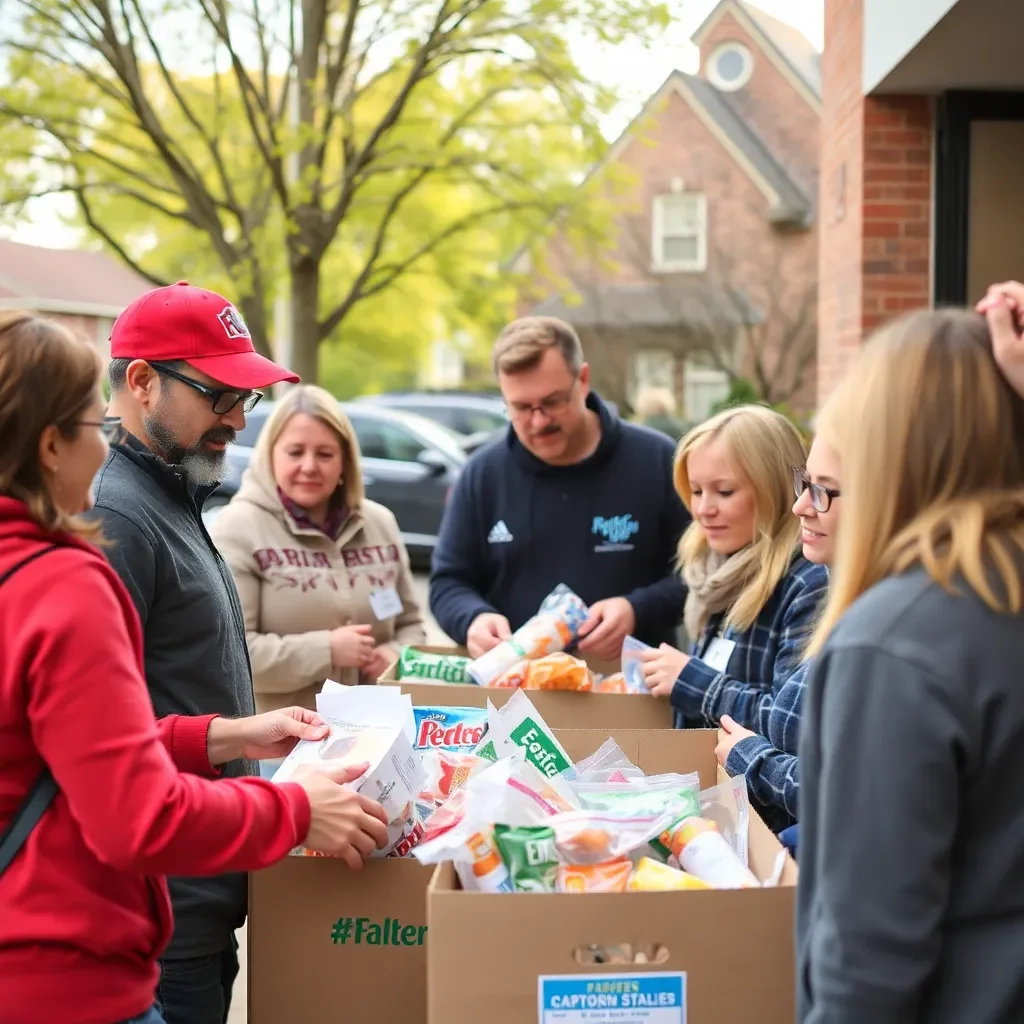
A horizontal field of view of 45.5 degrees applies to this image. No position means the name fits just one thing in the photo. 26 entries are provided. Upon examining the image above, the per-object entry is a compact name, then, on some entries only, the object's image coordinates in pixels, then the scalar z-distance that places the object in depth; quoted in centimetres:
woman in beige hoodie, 349
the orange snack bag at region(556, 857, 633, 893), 176
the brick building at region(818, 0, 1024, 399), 570
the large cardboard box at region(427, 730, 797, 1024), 163
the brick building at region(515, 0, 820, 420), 2011
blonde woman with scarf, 259
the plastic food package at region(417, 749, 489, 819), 221
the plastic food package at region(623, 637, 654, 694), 287
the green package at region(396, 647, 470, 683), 306
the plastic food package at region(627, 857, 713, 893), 173
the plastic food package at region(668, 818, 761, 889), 180
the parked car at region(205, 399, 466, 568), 1240
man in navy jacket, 365
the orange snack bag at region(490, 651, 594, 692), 283
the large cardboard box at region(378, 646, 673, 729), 275
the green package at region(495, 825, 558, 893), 175
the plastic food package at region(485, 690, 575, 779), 222
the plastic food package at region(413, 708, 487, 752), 244
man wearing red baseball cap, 218
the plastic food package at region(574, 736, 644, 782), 218
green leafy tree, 1089
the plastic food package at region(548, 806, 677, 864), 180
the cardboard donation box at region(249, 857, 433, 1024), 198
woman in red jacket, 148
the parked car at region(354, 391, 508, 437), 1766
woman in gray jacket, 135
